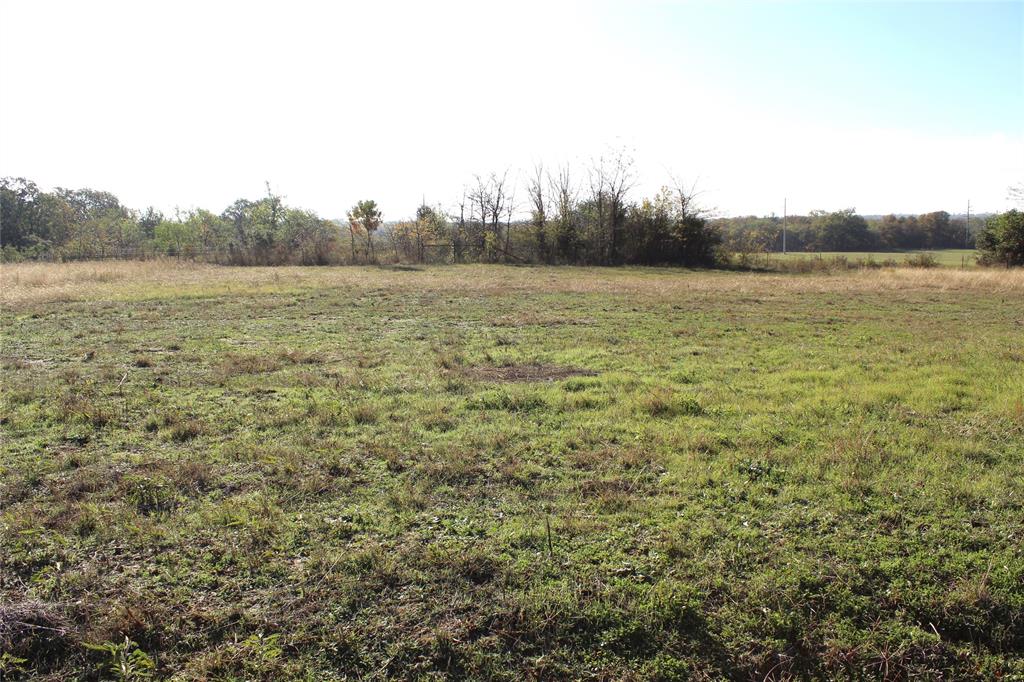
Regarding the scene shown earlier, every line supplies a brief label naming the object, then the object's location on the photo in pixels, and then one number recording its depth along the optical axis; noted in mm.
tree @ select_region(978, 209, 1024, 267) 32875
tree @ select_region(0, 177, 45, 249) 46203
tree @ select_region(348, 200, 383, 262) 40875
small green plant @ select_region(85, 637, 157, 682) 2709
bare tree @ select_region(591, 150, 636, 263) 41062
